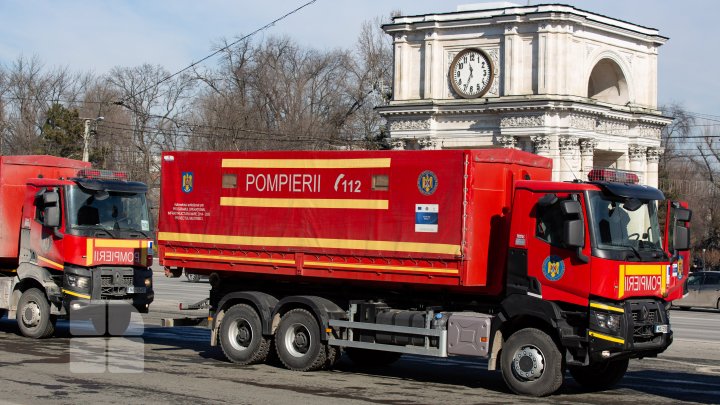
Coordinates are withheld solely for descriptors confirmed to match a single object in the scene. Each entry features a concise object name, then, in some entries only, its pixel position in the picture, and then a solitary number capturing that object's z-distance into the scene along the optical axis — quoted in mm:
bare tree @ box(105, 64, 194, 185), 66750
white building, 56000
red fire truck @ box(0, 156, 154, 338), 19953
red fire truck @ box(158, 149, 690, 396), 14227
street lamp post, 43534
